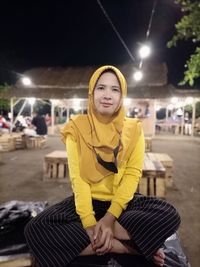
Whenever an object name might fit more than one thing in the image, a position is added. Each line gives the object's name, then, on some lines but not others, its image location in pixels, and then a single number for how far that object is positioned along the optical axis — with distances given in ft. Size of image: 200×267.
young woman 5.03
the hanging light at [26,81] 50.82
